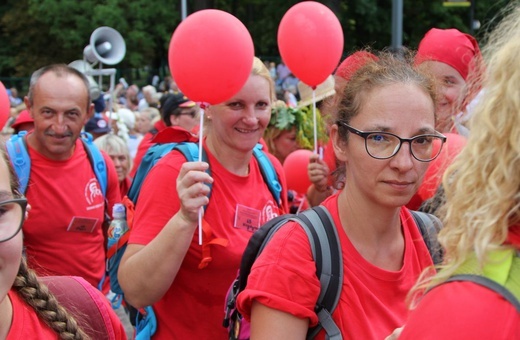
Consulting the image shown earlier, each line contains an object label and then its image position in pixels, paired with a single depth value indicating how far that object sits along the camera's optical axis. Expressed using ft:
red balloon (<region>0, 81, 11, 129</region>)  11.75
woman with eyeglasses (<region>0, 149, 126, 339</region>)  5.46
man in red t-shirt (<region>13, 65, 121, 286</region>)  14.19
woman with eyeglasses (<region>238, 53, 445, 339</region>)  6.70
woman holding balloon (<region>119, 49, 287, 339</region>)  9.12
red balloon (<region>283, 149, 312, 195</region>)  16.57
